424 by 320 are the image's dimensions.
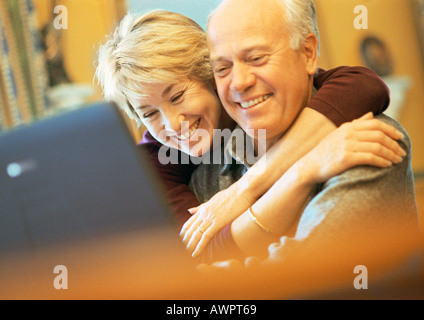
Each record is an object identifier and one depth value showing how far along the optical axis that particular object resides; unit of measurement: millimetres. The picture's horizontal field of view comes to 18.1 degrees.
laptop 1870
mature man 2087
